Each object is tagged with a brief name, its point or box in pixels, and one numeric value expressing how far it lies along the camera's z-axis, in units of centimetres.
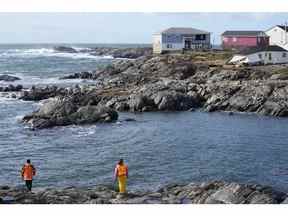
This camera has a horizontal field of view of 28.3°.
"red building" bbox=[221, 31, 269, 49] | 11818
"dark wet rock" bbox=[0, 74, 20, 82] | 9847
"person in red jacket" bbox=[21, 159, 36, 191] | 2666
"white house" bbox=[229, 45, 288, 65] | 8781
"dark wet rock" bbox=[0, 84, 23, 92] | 8138
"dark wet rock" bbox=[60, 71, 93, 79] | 10125
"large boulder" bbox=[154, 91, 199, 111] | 6203
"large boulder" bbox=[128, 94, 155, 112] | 6181
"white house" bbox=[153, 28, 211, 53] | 12006
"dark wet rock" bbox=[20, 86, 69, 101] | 7181
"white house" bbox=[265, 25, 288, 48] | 10812
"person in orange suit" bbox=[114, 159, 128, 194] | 2519
